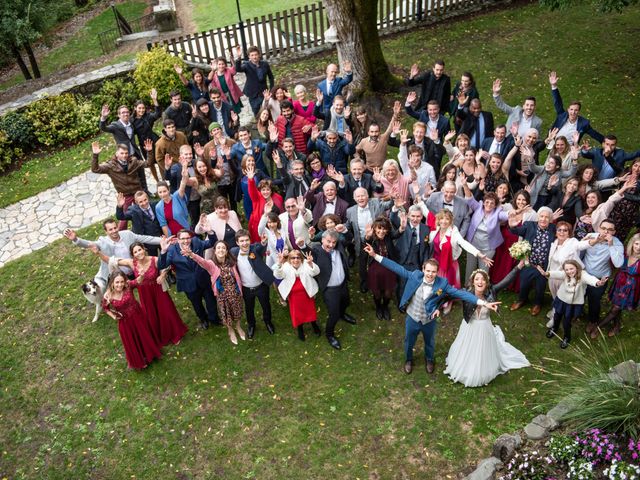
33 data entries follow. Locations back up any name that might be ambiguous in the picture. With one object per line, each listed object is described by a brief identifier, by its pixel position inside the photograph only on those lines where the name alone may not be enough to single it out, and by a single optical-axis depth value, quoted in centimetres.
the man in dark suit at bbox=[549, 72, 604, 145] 1029
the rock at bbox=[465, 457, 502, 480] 660
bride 759
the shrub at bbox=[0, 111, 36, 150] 1459
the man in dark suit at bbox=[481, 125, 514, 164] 991
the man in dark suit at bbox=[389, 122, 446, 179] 1002
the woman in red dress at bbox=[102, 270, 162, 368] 823
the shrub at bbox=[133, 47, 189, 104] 1503
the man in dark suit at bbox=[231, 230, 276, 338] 840
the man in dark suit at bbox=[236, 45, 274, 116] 1257
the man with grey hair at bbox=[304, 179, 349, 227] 903
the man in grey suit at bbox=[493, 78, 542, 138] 1039
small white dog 942
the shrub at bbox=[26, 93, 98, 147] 1487
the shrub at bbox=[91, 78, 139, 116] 1545
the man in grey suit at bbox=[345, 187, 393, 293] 886
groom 746
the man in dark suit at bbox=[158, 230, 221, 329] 862
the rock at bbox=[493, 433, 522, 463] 675
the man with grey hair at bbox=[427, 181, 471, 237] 884
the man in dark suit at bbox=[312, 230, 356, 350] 836
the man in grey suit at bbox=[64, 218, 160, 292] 888
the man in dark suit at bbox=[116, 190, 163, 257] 930
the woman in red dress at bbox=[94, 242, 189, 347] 851
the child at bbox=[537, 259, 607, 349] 795
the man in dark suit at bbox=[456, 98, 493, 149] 1080
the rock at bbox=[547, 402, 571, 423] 695
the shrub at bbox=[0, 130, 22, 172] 1434
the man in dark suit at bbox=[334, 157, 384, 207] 944
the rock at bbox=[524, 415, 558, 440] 687
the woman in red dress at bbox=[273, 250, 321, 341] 830
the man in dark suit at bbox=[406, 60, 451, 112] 1188
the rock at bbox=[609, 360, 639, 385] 684
